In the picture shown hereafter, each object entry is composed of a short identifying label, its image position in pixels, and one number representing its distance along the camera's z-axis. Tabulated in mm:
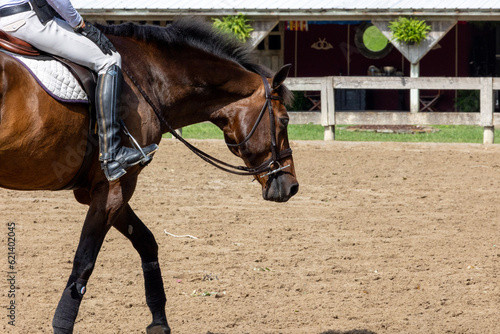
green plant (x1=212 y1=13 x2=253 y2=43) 35937
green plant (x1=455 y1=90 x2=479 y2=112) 40250
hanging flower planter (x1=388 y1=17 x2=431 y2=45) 34594
